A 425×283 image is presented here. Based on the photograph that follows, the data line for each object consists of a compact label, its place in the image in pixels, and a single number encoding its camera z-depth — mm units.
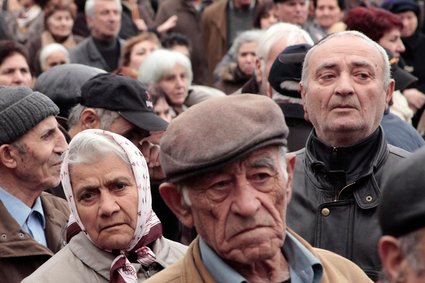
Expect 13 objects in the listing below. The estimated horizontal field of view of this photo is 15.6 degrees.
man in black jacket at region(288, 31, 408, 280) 6608
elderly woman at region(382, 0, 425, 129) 16930
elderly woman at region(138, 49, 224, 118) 12294
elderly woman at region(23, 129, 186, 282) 6380
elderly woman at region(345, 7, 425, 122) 11690
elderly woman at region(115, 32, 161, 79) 14939
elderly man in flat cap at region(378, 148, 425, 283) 3668
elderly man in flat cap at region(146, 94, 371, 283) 4701
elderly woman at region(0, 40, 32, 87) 11452
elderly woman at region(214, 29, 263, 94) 14791
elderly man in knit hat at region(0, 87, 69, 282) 7534
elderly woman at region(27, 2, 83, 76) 17188
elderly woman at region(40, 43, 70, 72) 14959
